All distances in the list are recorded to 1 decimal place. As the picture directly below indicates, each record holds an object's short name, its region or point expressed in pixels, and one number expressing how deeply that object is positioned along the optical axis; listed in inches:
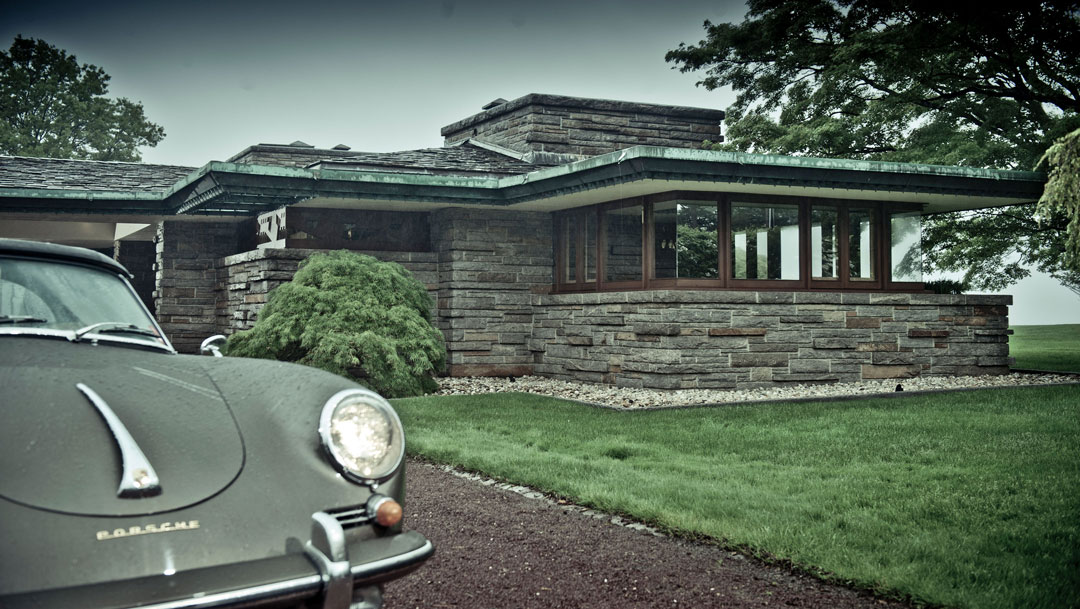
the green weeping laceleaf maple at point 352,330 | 476.7
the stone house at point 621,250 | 518.3
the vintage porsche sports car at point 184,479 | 92.7
